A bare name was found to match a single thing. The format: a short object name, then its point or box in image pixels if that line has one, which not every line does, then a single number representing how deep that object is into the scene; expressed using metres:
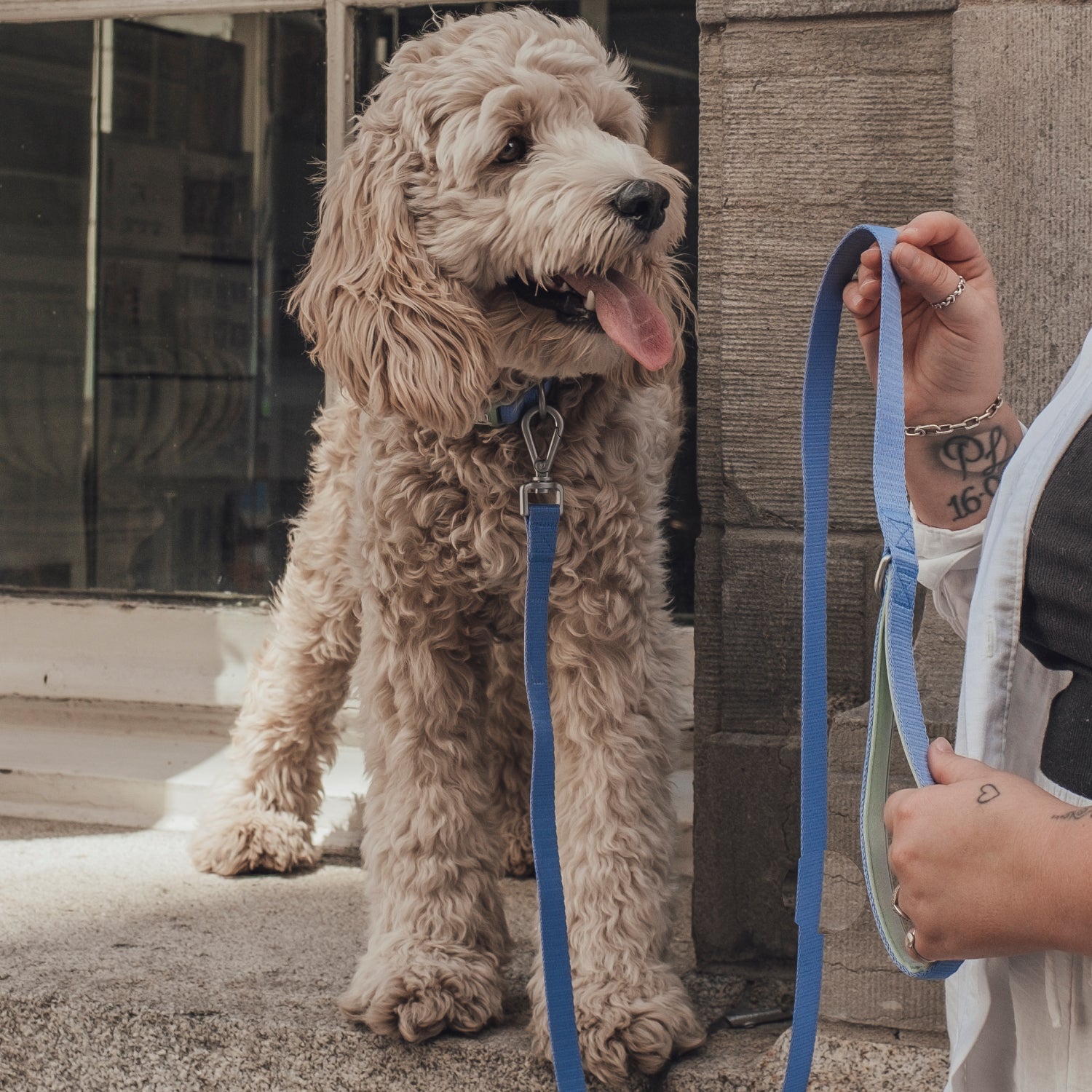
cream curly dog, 1.99
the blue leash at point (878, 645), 1.21
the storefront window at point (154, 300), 3.50
